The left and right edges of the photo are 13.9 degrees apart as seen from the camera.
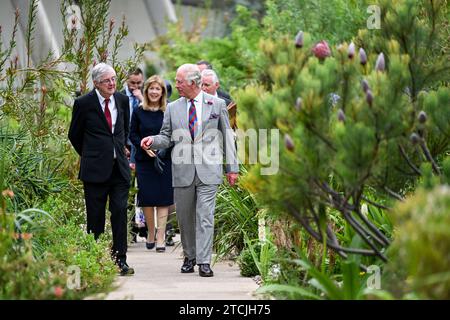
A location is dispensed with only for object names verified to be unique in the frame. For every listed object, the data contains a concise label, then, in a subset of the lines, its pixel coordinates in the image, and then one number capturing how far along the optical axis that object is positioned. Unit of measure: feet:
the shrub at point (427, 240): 29.35
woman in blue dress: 73.22
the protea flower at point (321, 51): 41.76
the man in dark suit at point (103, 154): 58.15
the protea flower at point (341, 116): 37.27
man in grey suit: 58.45
